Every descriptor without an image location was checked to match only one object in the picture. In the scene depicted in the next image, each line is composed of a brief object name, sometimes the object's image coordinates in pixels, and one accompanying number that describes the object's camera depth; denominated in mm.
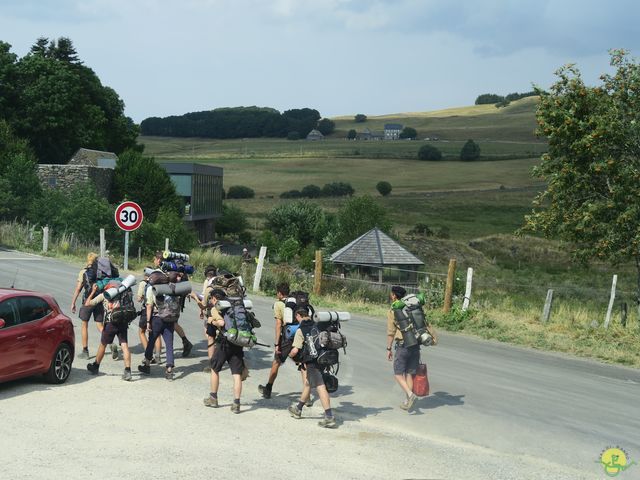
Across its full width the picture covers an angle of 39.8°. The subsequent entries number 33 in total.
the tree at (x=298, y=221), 86188
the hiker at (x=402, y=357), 12875
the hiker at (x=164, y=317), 14055
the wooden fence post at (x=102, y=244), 29775
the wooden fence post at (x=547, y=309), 23297
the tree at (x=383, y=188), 124938
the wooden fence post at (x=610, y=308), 22516
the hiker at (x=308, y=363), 11648
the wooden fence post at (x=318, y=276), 29031
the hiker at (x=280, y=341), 12601
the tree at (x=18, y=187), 46344
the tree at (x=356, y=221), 72819
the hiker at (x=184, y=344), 16438
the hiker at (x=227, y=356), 12188
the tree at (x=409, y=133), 192875
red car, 12492
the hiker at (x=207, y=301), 12914
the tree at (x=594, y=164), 26359
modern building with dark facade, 82688
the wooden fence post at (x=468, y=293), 24000
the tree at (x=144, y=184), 69312
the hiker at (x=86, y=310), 15297
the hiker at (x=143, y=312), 15045
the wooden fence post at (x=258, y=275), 29375
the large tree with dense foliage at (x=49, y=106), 73994
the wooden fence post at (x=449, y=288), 24533
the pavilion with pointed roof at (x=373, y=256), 46625
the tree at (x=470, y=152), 152625
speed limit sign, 27969
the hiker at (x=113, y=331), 13867
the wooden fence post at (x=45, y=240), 38719
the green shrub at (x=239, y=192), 123375
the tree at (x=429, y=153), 155000
